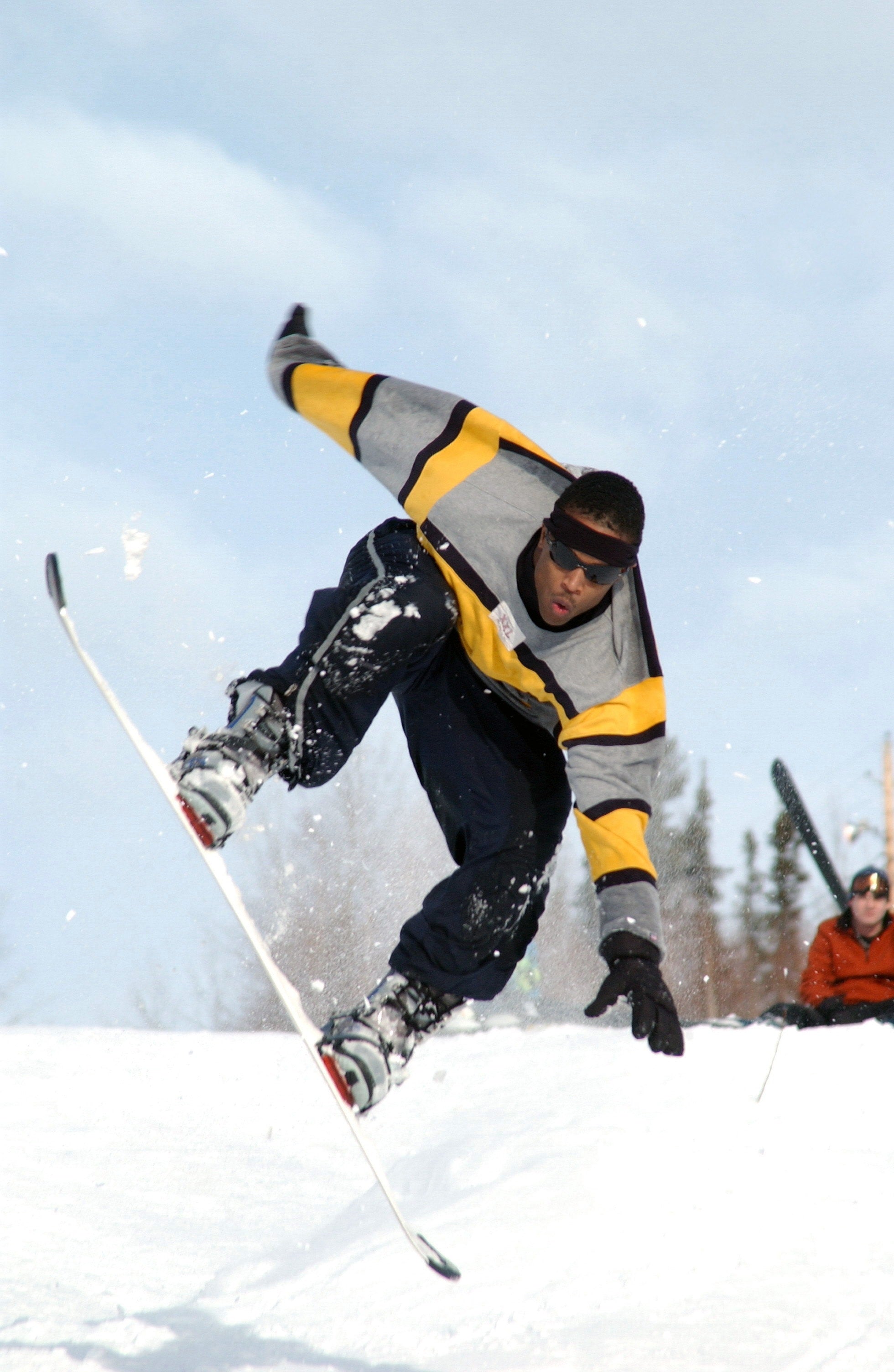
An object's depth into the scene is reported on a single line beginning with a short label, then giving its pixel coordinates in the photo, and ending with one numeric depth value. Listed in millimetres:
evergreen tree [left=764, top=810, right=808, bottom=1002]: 54500
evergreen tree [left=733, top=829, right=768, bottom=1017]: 54937
